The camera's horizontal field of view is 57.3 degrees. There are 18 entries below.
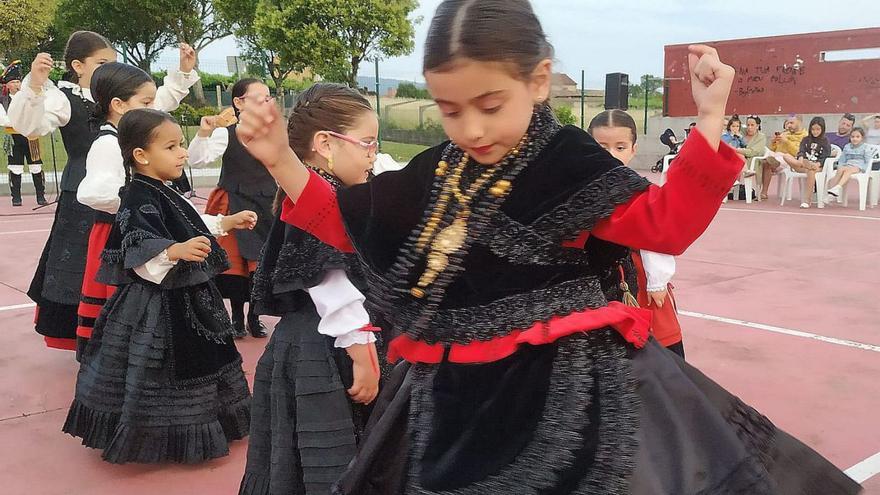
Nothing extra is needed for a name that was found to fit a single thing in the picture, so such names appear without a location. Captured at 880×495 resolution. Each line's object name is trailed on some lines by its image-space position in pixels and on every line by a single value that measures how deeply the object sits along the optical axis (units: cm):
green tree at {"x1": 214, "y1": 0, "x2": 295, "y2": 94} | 2761
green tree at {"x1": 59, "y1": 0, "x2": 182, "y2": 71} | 2830
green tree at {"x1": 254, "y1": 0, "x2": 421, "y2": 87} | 2234
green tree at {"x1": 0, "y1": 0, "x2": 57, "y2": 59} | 2283
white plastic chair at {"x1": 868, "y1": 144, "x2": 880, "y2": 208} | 1152
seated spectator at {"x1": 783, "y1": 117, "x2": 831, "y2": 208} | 1177
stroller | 1466
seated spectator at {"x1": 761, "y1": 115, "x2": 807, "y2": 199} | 1277
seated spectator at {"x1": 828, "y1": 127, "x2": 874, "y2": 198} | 1148
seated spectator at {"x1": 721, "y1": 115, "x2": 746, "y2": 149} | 1266
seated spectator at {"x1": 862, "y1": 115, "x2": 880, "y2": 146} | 1256
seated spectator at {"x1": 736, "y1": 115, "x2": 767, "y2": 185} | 1261
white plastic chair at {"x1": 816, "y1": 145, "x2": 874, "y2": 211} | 1122
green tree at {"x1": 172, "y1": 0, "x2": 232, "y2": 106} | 2914
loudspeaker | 1388
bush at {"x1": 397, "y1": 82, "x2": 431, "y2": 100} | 1831
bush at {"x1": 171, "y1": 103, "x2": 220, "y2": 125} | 2173
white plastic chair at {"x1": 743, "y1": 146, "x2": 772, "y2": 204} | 1251
